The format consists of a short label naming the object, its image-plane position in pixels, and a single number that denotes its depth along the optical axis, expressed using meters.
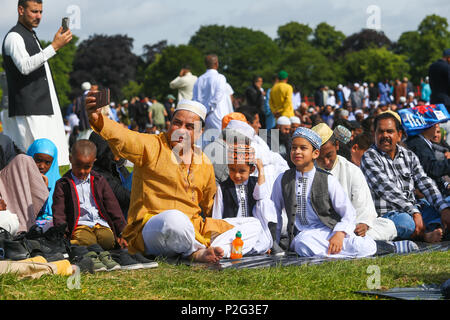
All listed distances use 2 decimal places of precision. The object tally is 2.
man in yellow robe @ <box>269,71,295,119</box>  14.64
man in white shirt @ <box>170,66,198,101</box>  15.75
